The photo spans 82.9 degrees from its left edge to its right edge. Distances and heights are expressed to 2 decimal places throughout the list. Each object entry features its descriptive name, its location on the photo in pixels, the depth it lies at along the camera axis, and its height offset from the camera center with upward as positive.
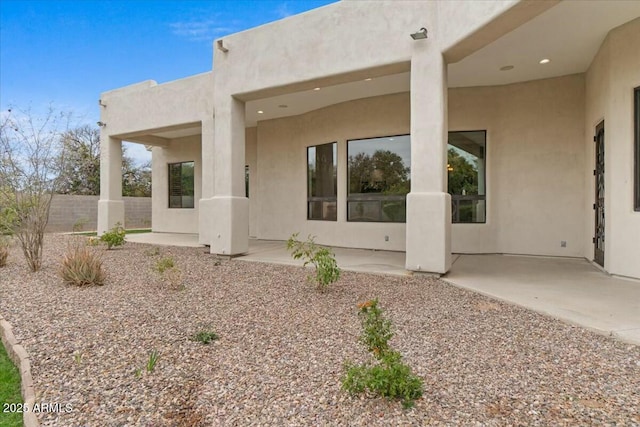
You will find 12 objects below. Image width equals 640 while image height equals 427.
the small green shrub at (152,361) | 2.82 -1.21
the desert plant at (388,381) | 2.34 -1.12
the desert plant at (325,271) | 5.04 -0.84
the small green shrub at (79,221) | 14.49 -0.46
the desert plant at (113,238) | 9.43 -0.72
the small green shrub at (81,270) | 5.45 -0.91
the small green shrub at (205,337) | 3.41 -1.21
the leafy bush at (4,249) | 7.10 -0.77
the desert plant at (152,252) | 8.59 -1.02
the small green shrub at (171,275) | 5.36 -0.99
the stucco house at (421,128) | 5.68 +1.91
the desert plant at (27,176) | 6.38 +0.62
